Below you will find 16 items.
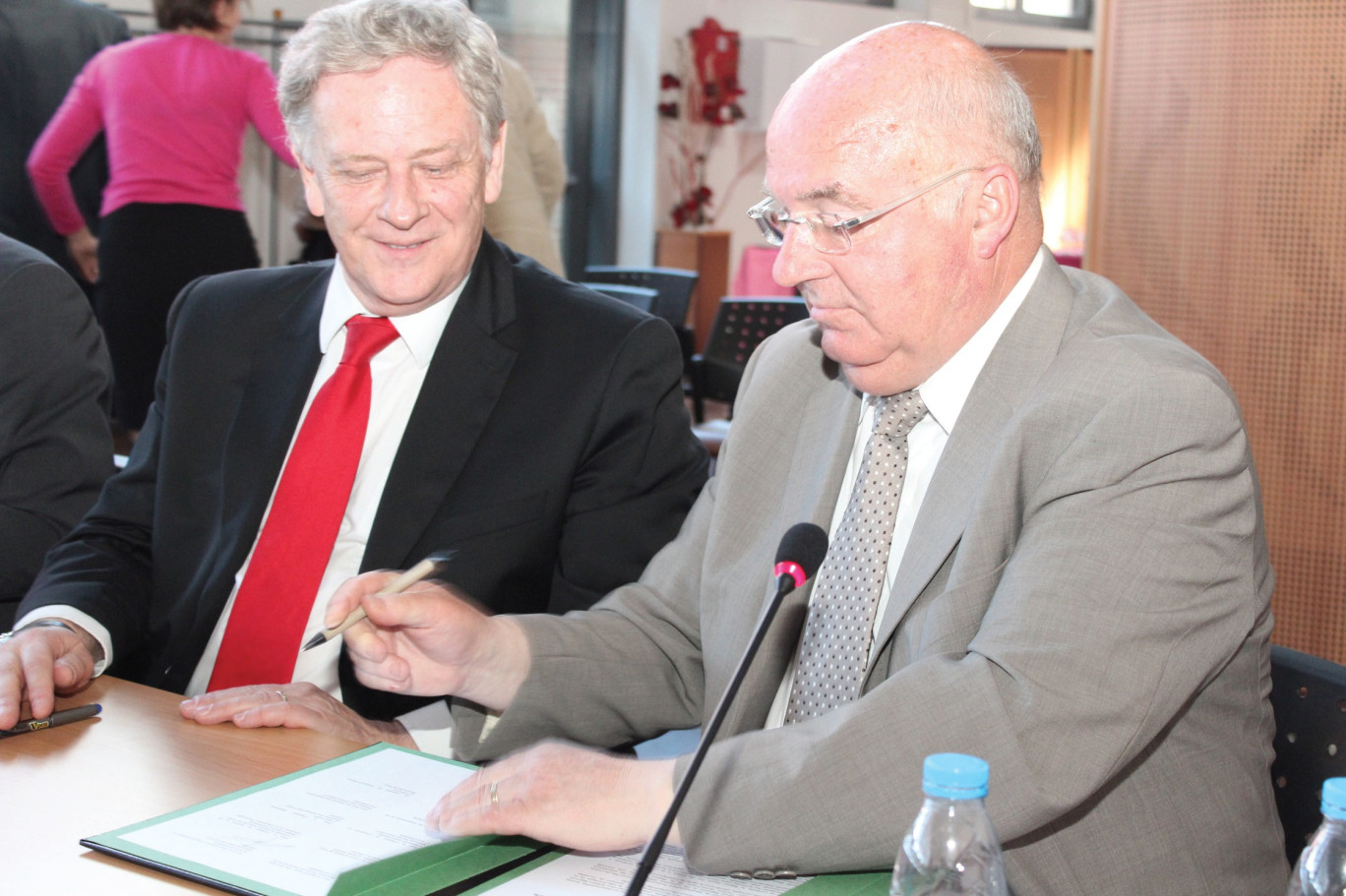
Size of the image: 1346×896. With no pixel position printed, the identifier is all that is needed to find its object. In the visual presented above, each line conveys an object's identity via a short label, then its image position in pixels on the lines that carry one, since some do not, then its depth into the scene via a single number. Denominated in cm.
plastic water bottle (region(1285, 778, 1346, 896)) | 90
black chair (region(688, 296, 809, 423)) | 433
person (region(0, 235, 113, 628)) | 215
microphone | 98
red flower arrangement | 873
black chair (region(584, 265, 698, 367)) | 494
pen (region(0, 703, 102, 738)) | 143
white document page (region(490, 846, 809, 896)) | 110
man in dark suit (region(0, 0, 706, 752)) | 185
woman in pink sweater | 421
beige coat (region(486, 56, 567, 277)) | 391
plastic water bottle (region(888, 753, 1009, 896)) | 94
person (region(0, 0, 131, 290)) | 464
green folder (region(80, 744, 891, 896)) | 107
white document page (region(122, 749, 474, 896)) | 112
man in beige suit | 115
